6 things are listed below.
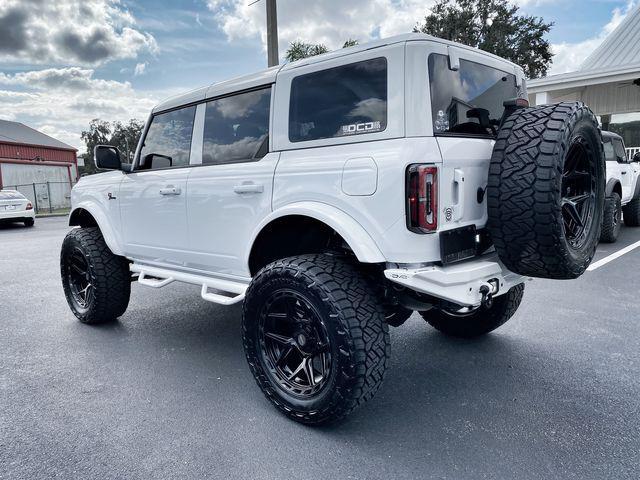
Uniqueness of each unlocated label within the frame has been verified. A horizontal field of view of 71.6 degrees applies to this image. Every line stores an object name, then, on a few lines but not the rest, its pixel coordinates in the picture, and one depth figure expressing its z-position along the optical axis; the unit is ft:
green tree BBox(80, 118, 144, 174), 232.53
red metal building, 94.63
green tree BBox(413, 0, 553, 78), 101.86
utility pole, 25.36
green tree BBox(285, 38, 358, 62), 55.75
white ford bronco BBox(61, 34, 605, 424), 7.14
